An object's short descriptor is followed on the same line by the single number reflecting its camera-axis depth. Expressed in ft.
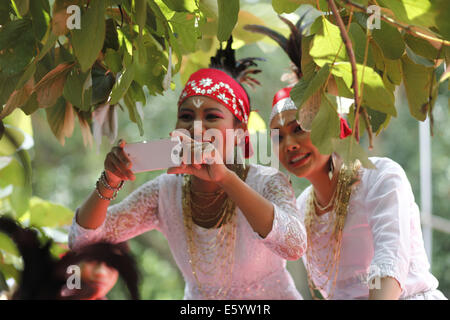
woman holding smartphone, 8.58
